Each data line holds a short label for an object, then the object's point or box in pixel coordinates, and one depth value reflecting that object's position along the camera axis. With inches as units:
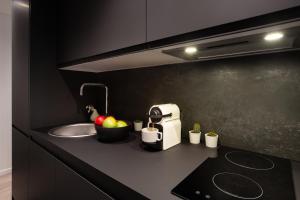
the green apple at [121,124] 45.7
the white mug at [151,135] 35.9
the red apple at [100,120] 47.0
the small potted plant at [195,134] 41.2
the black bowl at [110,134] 42.3
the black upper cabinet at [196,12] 19.9
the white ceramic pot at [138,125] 54.1
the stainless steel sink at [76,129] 58.4
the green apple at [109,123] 44.2
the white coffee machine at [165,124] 37.0
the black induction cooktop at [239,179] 21.4
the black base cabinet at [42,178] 31.3
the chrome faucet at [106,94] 66.5
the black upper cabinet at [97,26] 32.9
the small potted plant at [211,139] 38.5
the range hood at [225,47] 23.2
